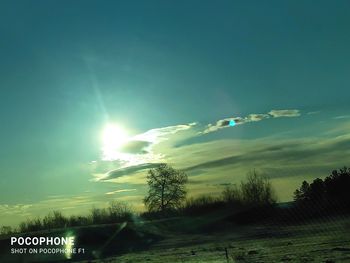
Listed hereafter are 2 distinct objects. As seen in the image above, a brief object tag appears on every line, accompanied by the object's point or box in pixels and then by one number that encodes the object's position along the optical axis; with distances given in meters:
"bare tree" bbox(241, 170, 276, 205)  88.46
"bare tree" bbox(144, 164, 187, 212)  90.56
